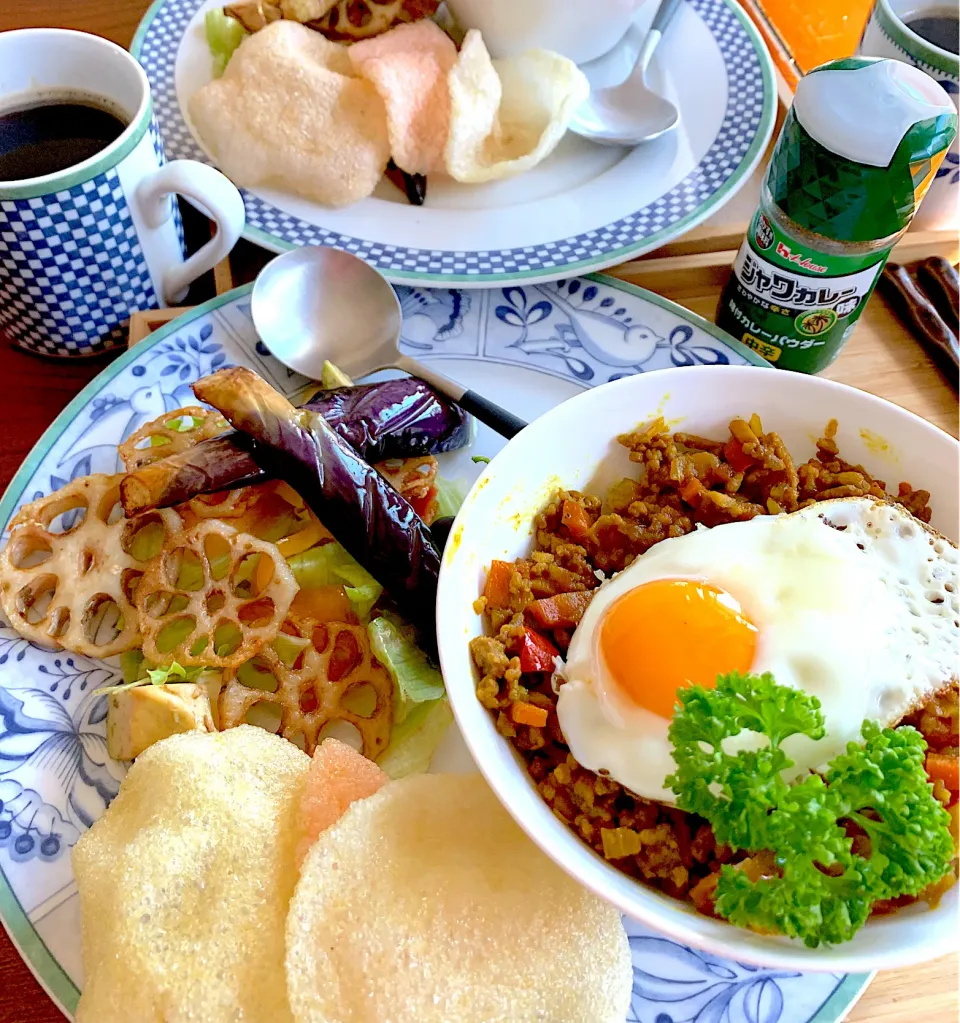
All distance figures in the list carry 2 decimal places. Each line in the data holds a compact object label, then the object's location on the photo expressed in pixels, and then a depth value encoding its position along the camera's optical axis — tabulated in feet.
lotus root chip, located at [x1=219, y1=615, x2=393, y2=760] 1.20
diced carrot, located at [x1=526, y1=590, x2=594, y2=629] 1.12
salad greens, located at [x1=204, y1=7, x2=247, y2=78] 1.67
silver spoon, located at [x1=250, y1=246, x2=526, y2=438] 1.45
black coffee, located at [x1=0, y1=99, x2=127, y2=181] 1.41
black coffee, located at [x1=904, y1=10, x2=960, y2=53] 1.65
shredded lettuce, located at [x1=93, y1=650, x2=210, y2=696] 1.19
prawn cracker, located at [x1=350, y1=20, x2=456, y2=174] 1.53
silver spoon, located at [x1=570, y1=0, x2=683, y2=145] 1.65
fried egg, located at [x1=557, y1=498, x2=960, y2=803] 1.01
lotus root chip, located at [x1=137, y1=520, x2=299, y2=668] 1.22
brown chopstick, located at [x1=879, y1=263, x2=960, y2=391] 1.51
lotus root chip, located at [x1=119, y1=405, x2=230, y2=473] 1.32
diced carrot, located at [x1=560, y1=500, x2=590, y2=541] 1.18
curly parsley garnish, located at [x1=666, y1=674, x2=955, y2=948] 0.89
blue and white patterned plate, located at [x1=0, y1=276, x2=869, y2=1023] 1.08
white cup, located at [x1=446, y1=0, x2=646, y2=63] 1.59
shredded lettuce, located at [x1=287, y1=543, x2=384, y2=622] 1.29
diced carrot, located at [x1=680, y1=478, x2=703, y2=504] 1.17
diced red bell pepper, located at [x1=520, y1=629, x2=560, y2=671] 1.09
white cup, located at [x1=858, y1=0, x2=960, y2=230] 1.54
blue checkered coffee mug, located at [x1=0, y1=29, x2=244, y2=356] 1.29
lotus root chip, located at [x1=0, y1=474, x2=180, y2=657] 1.22
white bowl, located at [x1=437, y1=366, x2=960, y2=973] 1.02
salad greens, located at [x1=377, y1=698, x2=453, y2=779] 1.20
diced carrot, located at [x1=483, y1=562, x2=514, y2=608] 1.15
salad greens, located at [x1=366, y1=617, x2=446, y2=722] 1.20
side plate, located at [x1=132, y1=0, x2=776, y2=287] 1.52
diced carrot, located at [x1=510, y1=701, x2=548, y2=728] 1.06
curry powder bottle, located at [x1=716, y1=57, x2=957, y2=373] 1.18
